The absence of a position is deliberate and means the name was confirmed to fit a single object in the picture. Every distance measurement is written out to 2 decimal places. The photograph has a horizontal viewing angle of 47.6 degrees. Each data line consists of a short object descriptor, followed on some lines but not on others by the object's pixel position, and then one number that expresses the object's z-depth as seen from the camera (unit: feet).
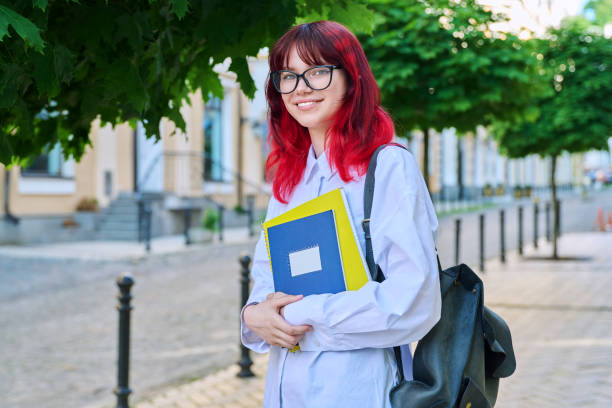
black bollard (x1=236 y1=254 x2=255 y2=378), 18.81
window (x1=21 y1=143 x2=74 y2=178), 55.16
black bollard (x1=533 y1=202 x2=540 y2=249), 52.85
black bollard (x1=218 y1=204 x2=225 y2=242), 55.30
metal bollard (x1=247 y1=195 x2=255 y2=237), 73.61
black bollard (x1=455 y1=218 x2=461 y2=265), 36.95
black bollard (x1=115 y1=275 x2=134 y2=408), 15.31
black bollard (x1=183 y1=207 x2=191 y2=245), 52.24
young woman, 5.33
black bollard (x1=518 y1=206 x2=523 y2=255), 47.28
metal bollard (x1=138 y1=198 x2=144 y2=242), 52.37
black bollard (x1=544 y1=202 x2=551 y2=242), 57.26
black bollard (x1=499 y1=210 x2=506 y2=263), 43.71
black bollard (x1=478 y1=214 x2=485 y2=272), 39.25
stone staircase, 56.49
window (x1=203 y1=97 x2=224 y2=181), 73.05
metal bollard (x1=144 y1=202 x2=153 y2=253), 47.31
